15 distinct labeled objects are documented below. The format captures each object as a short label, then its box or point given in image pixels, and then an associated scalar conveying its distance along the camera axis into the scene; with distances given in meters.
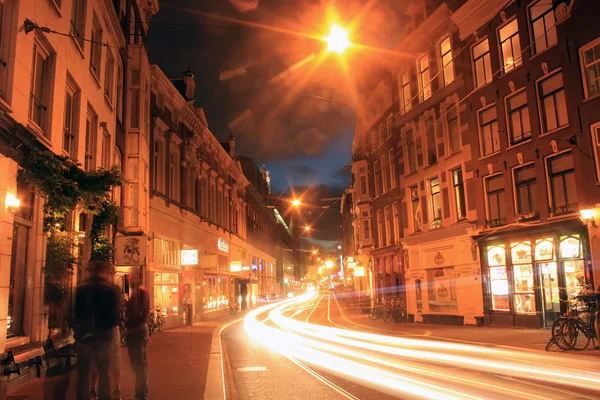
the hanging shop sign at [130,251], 16.19
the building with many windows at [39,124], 8.73
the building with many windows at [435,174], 23.09
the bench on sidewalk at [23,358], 8.44
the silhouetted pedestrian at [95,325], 6.46
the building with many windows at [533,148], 17.06
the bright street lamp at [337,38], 14.69
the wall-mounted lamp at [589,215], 15.63
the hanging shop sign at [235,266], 39.66
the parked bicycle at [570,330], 12.75
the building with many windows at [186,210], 24.53
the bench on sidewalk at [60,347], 10.22
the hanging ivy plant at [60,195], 9.62
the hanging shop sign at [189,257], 26.03
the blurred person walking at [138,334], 7.29
